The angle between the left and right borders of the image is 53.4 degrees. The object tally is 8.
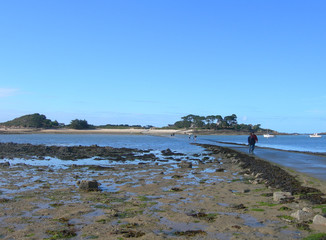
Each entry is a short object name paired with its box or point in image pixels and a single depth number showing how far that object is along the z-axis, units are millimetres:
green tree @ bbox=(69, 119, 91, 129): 151700
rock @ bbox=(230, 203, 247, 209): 8820
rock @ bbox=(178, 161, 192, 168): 20038
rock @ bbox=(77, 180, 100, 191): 11470
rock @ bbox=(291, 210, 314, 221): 7387
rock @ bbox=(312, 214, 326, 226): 6891
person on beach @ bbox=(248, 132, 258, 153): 31359
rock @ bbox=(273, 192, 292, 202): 9617
